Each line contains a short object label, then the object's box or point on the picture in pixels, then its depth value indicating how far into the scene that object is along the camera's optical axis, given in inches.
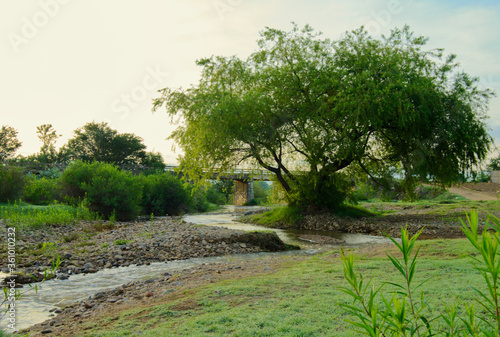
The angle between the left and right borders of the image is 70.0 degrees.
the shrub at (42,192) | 778.8
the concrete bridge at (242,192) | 1820.9
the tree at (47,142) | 1966.0
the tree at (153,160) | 1795.0
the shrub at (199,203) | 1153.4
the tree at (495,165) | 1650.2
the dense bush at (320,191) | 765.3
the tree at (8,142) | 1941.4
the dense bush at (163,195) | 1004.6
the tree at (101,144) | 1873.8
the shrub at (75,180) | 767.1
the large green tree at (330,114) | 658.2
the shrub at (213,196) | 1638.8
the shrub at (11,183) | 667.4
